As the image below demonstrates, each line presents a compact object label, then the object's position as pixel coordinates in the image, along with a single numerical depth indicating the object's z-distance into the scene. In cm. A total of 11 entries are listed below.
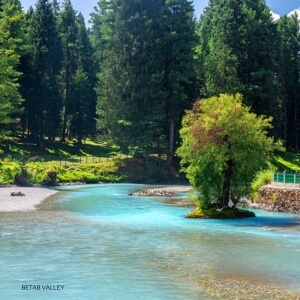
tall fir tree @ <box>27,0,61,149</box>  9000
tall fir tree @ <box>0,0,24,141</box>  6152
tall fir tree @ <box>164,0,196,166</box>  8038
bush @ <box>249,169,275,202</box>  4552
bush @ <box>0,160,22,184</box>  6147
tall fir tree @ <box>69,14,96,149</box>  9612
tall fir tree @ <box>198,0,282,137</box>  7919
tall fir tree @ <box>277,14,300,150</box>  9531
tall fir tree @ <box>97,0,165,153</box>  7875
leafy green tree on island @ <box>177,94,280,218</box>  3694
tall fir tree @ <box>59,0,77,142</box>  10026
